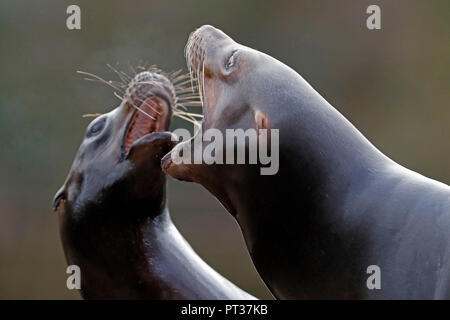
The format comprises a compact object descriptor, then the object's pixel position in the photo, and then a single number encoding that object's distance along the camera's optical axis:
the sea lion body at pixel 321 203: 4.61
